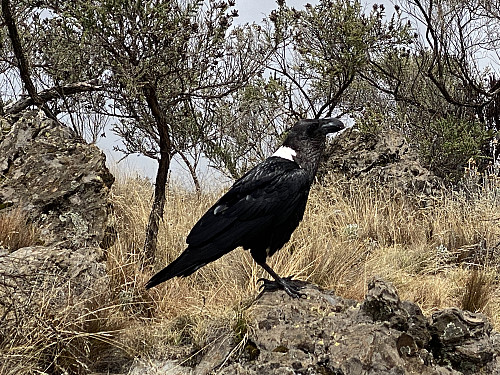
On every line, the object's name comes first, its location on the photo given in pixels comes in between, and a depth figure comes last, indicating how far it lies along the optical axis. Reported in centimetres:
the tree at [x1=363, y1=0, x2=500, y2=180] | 863
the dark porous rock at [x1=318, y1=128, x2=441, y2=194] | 694
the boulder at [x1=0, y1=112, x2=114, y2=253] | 446
